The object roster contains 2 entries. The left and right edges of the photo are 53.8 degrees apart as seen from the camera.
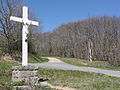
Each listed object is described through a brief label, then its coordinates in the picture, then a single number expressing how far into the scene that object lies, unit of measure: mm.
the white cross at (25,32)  5435
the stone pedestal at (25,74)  5231
